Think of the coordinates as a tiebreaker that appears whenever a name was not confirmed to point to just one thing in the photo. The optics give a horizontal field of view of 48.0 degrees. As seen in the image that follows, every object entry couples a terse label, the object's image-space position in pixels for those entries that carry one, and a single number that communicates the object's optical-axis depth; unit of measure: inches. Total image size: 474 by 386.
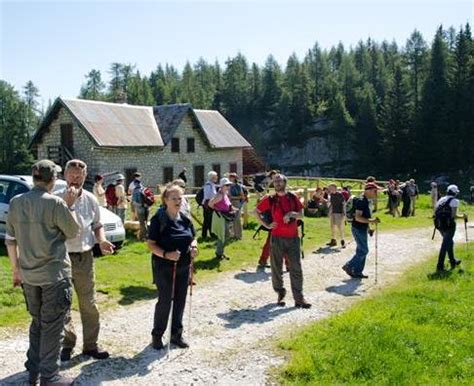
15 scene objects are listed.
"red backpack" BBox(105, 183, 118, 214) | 598.9
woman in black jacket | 242.8
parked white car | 494.7
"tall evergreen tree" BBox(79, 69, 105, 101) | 4298.0
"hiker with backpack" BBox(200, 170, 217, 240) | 515.5
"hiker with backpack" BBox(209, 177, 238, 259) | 448.1
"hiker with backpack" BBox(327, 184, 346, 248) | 553.6
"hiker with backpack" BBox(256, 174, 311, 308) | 320.2
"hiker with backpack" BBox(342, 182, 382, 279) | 394.6
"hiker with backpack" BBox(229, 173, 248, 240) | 563.5
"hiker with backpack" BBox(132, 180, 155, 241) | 532.7
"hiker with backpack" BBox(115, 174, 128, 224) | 588.1
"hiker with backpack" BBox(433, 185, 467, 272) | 414.0
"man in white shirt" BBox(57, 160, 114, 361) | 226.1
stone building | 1267.2
